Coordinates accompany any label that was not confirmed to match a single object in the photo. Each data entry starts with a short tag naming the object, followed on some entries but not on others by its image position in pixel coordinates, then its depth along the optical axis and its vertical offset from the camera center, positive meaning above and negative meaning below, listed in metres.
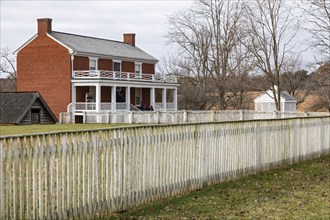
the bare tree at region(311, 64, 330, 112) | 46.53 +0.69
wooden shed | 37.78 -0.24
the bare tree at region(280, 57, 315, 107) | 61.11 +3.01
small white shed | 51.10 +0.38
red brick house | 45.75 +3.10
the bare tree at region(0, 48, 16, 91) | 69.76 +3.97
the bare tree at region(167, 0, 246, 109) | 52.16 +6.46
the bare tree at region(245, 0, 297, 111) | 34.12 +4.53
